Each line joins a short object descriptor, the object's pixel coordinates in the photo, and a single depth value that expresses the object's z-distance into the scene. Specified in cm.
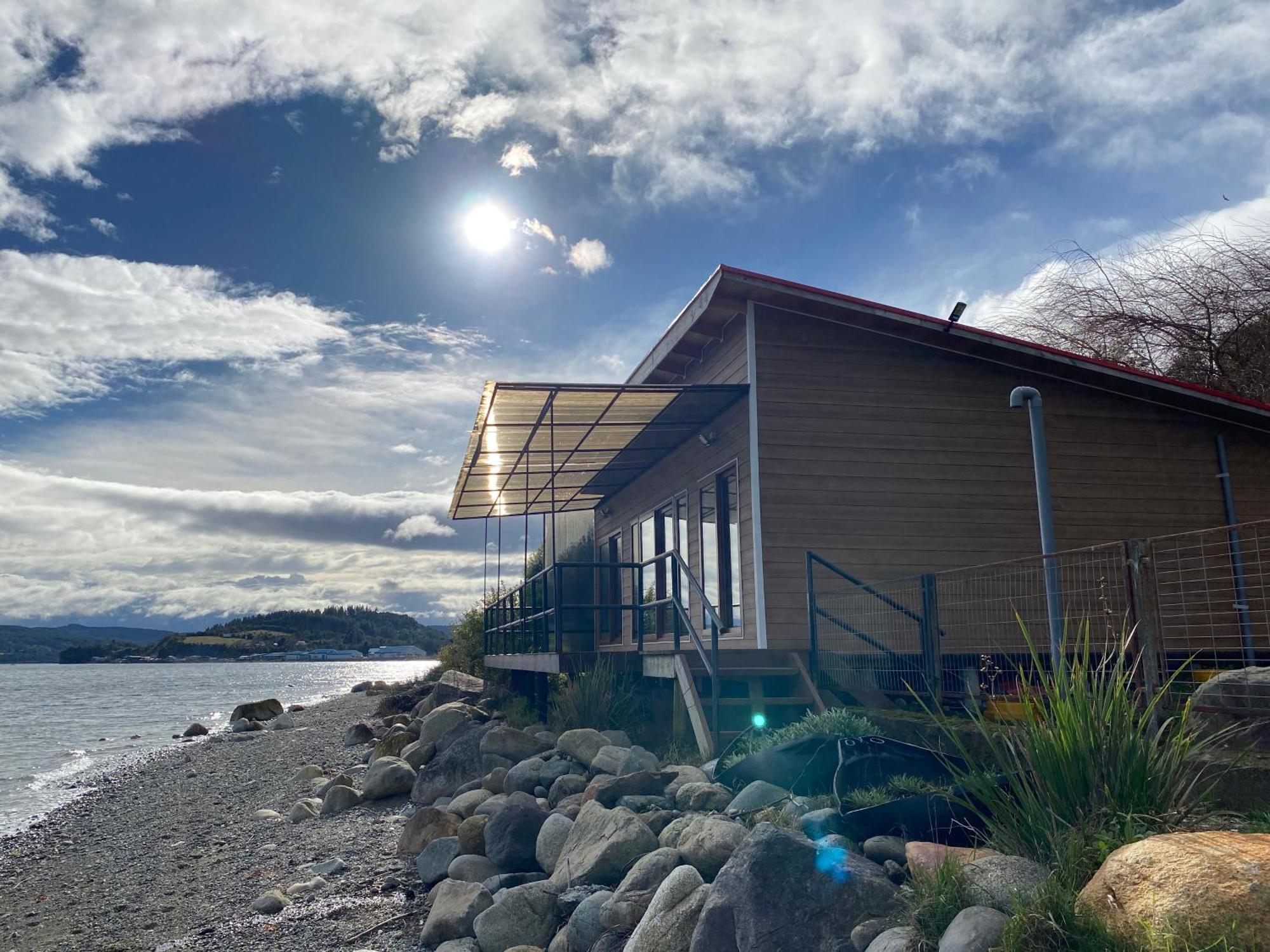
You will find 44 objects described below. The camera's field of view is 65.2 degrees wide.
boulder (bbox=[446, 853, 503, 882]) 756
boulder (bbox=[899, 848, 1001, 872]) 420
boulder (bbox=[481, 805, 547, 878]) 768
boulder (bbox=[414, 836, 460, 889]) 809
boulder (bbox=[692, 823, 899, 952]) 427
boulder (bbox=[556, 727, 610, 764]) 945
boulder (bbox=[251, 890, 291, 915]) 831
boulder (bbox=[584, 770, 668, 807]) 739
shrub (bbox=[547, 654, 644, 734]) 1060
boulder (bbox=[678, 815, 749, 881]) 543
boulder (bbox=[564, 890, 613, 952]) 575
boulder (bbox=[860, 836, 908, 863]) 472
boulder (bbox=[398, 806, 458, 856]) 904
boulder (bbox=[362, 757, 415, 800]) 1223
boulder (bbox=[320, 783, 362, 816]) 1224
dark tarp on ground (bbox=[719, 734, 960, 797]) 564
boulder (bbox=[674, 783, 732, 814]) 665
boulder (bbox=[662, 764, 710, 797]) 725
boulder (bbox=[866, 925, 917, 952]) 379
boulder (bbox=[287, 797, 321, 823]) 1259
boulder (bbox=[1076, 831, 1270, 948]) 302
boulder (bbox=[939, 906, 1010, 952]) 349
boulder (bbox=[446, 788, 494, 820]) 946
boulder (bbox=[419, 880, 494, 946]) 675
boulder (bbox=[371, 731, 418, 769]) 1503
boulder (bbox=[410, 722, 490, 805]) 1098
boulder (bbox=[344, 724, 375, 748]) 2084
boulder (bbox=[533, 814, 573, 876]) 739
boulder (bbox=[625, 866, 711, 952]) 487
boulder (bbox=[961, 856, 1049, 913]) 376
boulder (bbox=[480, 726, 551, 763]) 1091
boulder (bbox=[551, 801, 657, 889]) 635
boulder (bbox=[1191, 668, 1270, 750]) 481
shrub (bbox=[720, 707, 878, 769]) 677
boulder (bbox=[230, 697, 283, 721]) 3381
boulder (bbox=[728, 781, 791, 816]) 602
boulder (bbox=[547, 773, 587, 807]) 875
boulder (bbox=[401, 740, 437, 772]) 1321
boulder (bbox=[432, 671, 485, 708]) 1830
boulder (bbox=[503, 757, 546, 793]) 933
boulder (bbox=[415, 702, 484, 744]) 1420
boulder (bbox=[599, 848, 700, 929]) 555
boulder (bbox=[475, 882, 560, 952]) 625
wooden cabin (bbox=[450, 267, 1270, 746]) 1048
